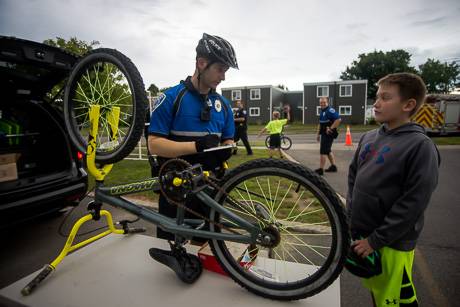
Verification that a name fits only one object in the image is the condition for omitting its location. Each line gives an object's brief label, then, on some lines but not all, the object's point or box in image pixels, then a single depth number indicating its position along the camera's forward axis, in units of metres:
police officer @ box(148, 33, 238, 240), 1.83
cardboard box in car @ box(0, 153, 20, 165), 2.85
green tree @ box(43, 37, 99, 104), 13.19
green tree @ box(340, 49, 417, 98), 51.78
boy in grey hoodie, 1.40
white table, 1.55
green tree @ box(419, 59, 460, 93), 59.22
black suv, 2.49
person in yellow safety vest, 9.29
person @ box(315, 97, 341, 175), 6.48
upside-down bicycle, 1.47
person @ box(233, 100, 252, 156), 9.79
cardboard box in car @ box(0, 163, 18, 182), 2.78
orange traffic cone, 12.48
